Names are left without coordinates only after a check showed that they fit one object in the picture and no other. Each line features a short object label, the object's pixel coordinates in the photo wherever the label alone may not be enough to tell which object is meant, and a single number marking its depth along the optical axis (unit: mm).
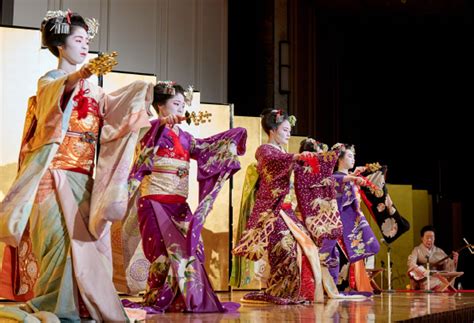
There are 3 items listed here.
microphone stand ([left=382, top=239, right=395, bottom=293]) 14598
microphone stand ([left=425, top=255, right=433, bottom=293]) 14837
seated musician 15257
